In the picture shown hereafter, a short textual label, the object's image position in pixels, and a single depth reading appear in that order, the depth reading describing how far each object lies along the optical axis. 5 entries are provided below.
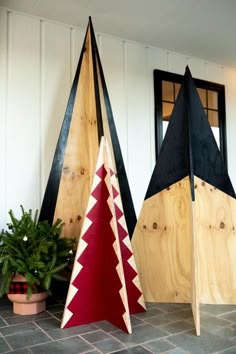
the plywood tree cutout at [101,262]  2.07
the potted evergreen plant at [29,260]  2.23
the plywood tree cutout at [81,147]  2.77
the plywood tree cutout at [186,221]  2.44
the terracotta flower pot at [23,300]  2.29
